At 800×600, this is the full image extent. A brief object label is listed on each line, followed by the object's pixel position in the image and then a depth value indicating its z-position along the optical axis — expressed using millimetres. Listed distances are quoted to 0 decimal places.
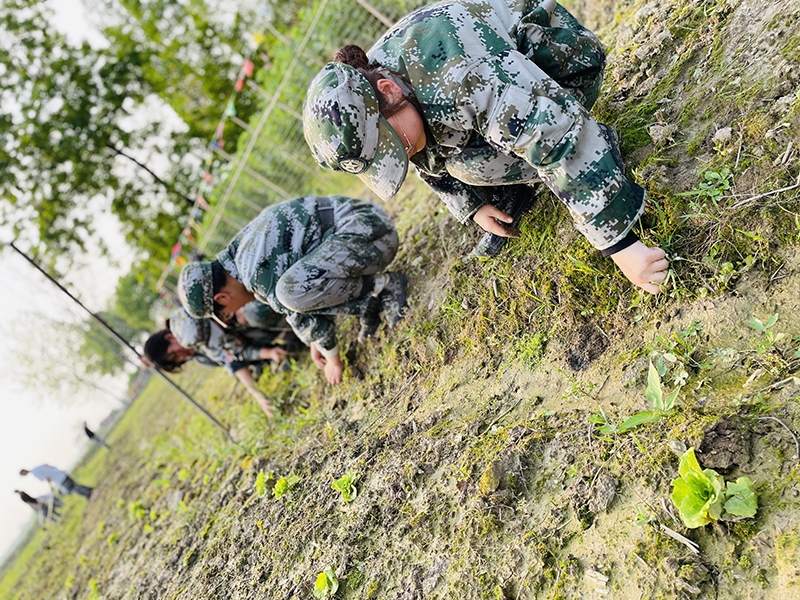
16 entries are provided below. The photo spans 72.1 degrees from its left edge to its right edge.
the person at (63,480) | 8227
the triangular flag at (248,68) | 7110
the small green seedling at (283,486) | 2713
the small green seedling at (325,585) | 1990
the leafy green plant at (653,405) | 1600
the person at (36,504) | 7721
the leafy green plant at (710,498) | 1327
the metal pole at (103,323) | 4121
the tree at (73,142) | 11547
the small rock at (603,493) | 1558
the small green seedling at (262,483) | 2865
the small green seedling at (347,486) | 2316
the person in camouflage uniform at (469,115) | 1791
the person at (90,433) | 9327
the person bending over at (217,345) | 4613
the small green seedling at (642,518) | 1449
